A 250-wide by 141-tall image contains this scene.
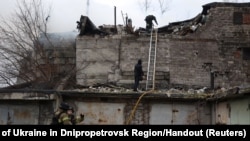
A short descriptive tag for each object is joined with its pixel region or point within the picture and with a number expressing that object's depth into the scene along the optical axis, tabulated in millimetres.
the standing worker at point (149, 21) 19141
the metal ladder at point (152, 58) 17578
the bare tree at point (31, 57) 19938
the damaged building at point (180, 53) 18172
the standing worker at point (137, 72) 15867
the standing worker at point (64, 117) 9766
